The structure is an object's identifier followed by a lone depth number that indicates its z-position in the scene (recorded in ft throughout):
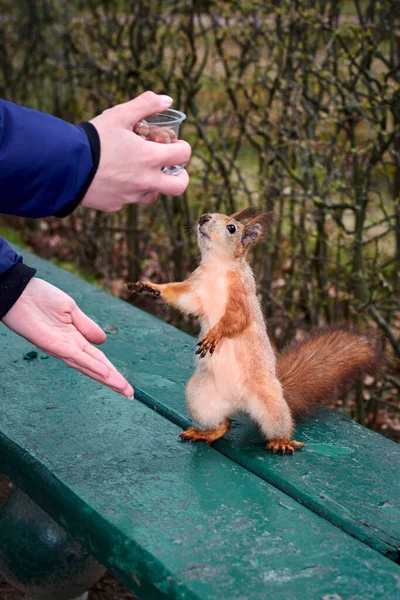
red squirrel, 5.44
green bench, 4.65
